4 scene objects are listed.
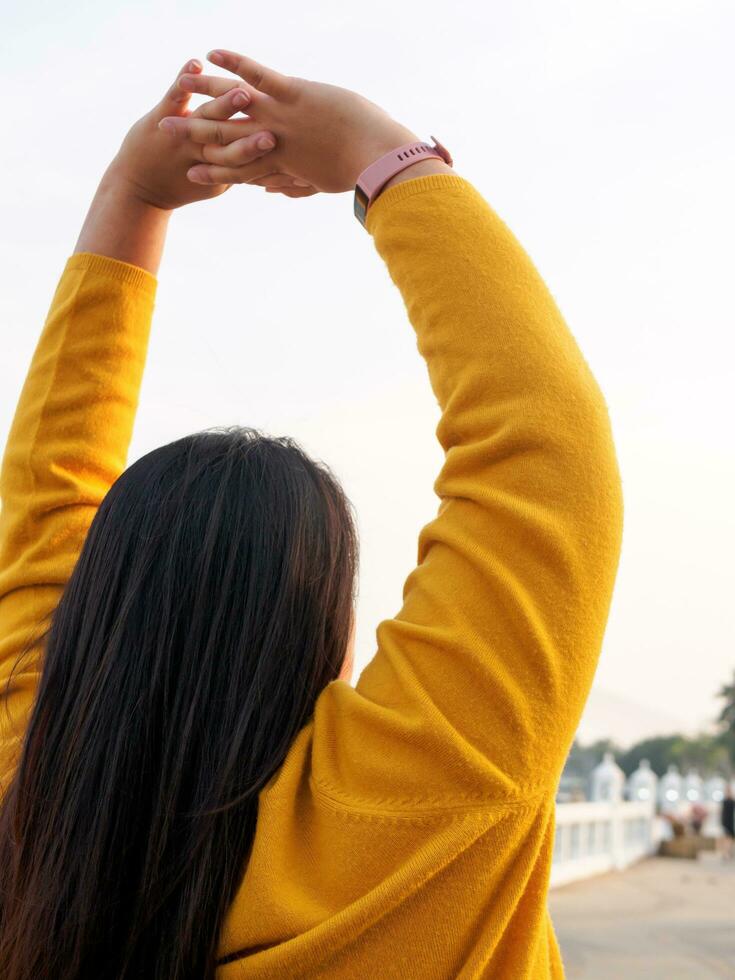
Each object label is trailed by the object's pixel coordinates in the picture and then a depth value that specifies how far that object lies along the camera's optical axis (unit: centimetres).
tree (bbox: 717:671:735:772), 5751
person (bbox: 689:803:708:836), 2471
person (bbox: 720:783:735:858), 2139
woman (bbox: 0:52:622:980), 92
